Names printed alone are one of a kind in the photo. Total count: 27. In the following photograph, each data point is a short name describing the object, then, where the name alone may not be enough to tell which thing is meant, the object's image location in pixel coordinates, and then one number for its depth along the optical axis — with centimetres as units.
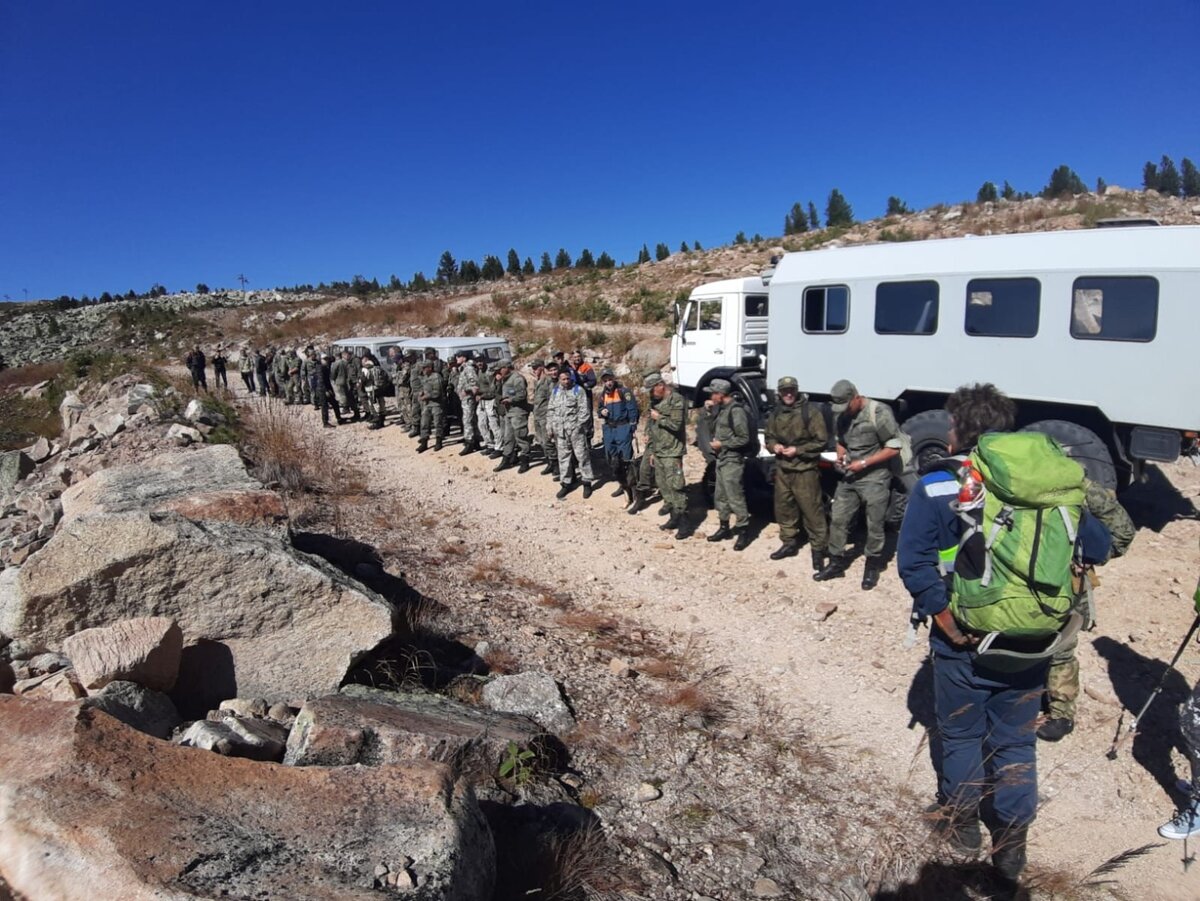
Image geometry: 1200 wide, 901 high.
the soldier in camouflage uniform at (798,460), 607
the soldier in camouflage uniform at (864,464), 584
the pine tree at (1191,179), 3098
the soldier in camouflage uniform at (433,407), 1138
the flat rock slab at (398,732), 254
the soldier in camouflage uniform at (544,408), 962
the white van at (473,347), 1470
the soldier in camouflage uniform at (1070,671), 377
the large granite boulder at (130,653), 282
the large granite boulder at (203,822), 162
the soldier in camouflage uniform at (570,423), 862
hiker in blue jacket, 271
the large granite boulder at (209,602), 309
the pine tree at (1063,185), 2914
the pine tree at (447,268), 5156
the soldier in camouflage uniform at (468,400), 1086
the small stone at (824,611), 541
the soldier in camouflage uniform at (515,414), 973
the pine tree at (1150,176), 3133
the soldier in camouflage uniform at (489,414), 1043
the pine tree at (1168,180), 3042
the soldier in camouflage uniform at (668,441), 727
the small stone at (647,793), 316
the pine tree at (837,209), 4224
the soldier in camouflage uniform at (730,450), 674
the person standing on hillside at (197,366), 1900
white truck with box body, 620
